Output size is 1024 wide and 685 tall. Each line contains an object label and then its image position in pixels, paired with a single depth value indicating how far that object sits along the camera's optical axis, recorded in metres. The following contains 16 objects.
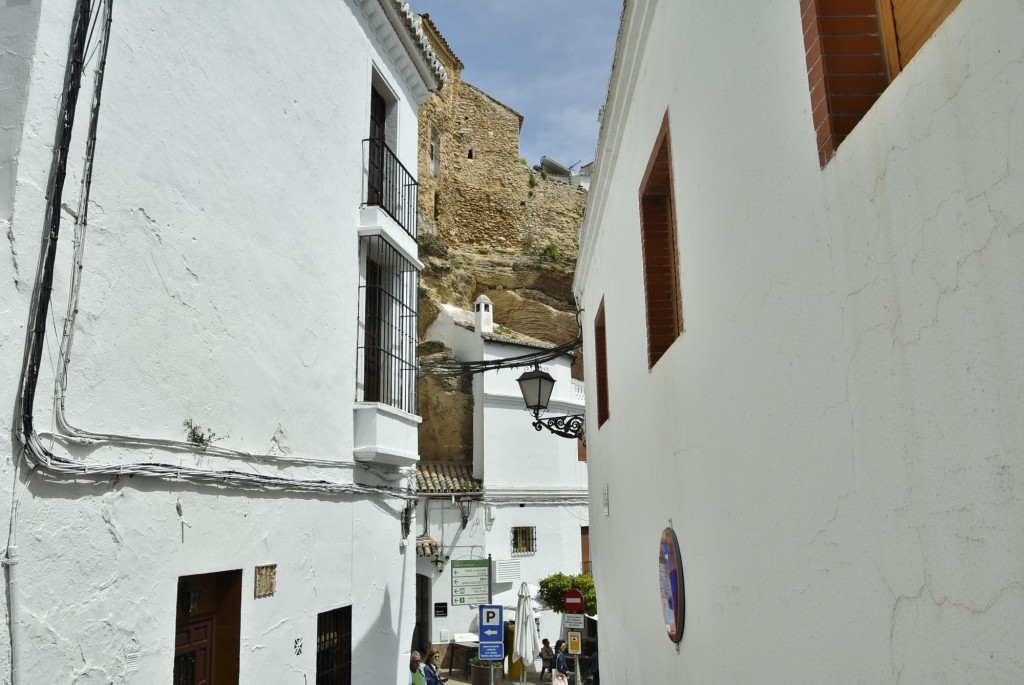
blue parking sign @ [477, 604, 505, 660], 10.48
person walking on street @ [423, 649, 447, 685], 11.66
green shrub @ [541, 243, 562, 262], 27.44
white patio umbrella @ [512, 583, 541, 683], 14.75
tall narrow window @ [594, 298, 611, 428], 7.47
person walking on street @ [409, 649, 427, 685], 10.54
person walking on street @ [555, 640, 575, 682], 13.75
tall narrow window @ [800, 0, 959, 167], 1.96
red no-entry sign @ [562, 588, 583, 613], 11.48
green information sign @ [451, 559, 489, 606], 10.82
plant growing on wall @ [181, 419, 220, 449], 5.11
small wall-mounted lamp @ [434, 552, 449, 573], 17.52
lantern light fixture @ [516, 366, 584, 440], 8.20
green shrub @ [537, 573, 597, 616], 17.02
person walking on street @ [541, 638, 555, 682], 15.85
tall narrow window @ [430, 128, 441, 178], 27.44
